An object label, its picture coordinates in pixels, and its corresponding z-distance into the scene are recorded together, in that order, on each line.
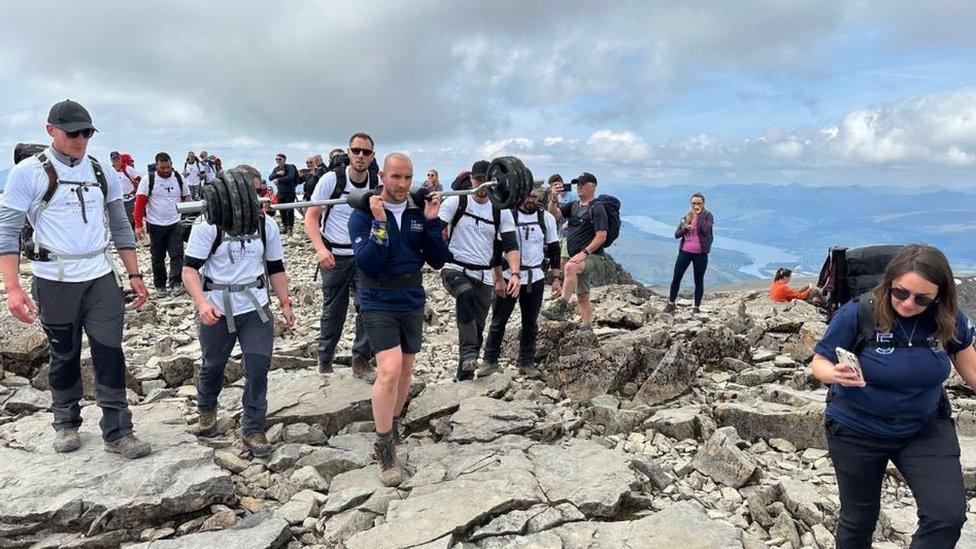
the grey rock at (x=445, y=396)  7.67
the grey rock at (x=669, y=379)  8.53
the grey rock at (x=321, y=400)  7.34
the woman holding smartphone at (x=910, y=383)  3.78
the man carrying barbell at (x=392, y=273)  5.74
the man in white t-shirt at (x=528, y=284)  8.77
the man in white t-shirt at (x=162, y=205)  13.45
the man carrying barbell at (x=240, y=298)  6.02
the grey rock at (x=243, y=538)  4.94
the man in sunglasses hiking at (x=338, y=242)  7.81
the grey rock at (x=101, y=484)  5.12
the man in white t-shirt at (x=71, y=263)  5.34
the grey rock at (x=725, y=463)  6.21
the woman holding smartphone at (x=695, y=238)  13.09
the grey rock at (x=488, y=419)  7.09
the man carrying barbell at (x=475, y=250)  8.20
